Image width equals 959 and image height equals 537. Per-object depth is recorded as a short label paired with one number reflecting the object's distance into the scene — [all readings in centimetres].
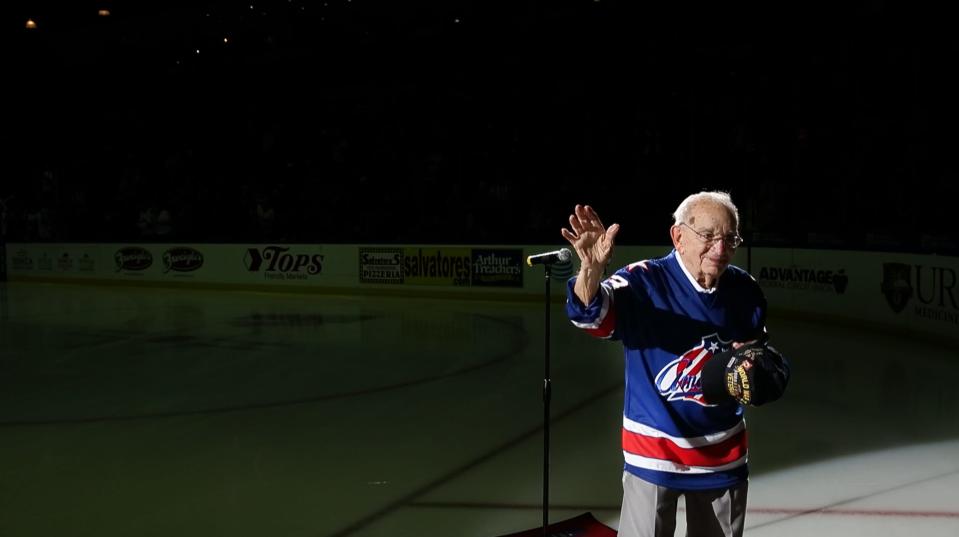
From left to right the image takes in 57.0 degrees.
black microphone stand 333
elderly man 235
